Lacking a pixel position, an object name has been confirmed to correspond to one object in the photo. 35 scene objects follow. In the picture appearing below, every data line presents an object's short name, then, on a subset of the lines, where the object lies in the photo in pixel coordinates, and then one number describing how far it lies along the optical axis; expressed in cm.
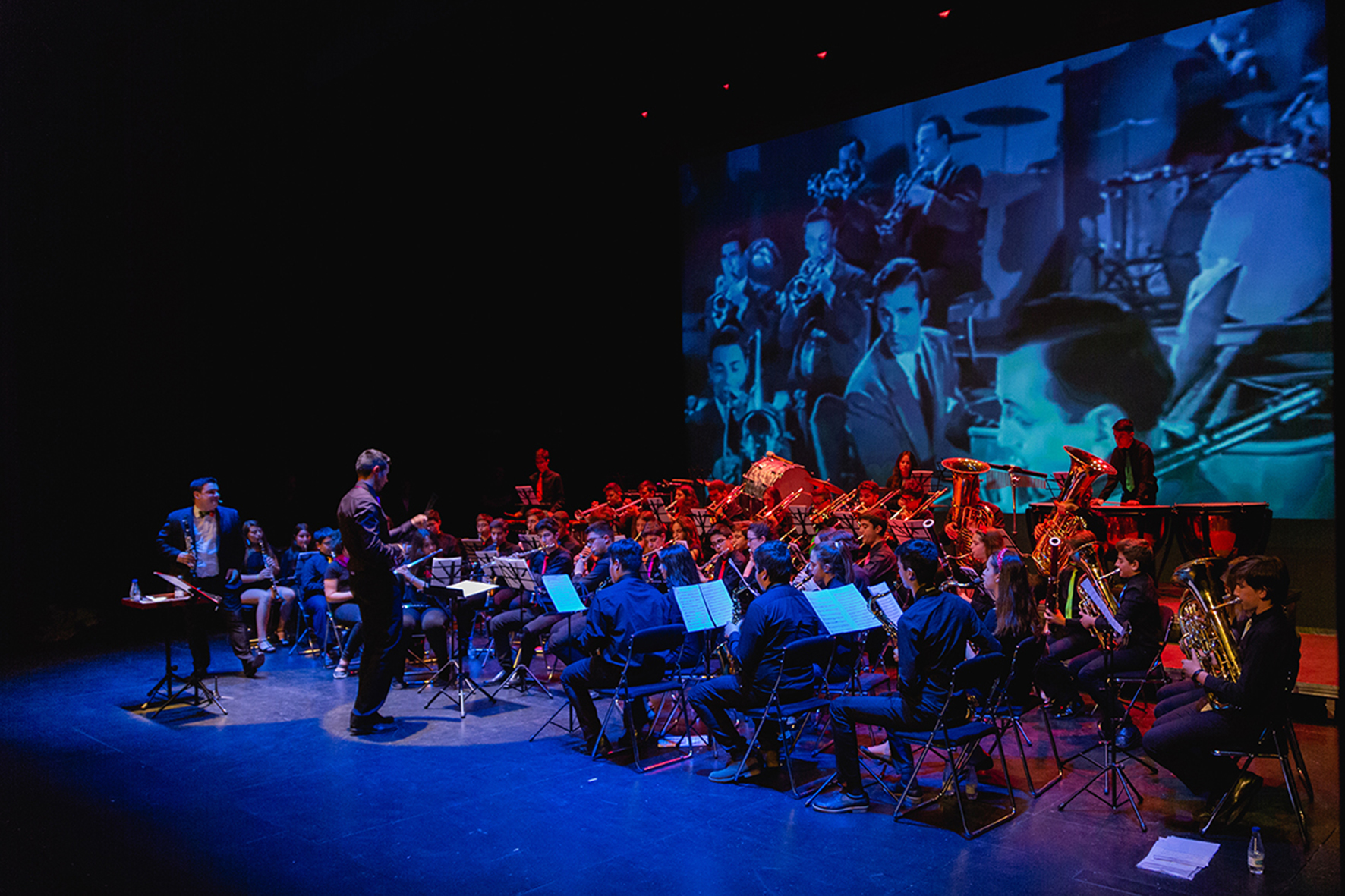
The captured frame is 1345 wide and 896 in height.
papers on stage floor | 414
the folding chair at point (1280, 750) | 443
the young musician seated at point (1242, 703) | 439
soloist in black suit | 773
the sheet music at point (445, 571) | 771
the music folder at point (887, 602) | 552
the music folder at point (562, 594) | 650
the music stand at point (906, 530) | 773
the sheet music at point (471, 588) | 714
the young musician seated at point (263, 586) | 1011
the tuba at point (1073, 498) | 759
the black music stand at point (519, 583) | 749
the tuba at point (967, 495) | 869
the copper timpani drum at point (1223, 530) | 716
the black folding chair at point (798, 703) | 514
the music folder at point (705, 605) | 577
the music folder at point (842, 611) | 526
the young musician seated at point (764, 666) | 532
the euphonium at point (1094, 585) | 593
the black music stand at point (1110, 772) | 484
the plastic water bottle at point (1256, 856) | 409
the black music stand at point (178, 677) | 715
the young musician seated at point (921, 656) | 471
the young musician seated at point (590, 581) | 736
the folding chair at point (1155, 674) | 573
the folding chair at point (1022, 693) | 510
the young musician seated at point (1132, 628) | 592
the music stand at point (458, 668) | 720
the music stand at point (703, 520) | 930
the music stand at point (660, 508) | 1019
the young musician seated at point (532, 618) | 806
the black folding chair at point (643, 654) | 558
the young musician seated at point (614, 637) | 587
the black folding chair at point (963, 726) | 452
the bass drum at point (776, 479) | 1134
